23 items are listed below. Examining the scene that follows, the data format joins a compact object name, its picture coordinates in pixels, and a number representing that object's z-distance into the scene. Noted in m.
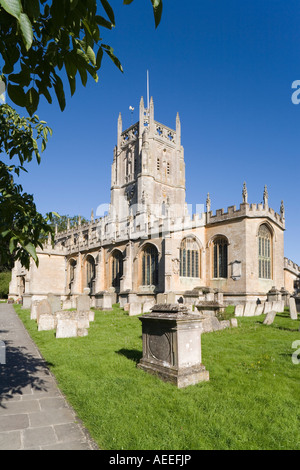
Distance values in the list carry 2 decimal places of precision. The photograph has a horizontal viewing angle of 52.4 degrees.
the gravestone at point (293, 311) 14.26
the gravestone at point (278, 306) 17.52
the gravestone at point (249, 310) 15.78
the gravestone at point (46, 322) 12.43
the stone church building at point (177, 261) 23.45
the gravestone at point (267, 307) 17.14
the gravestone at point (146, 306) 17.92
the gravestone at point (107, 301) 21.14
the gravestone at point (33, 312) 16.70
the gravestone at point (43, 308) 14.48
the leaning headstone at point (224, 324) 11.69
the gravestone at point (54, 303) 17.67
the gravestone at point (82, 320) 12.25
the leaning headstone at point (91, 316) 14.67
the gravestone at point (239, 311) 15.51
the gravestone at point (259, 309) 16.52
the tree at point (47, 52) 1.75
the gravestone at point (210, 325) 10.98
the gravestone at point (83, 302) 17.86
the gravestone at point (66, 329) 10.50
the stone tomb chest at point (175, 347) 5.60
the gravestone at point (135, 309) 17.23
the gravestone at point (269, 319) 12.53
